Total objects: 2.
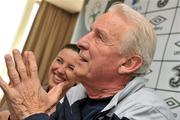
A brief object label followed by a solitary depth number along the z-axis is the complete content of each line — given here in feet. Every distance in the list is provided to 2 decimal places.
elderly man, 3.08
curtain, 12.62
